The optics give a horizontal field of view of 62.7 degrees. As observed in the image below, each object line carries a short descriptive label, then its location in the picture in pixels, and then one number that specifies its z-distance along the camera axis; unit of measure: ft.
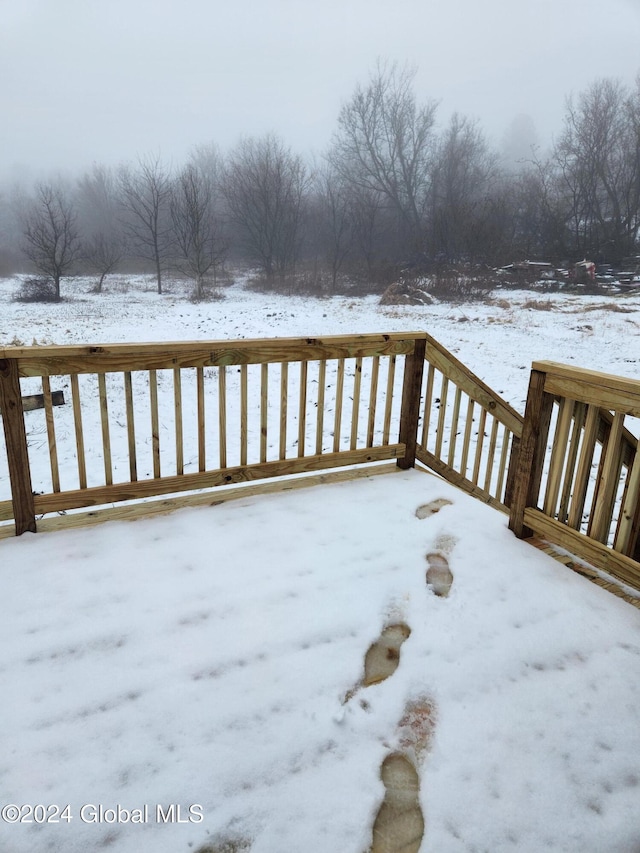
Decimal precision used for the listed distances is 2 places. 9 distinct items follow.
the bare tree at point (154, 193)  91.20
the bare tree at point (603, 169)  86.89
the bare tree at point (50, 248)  73.51
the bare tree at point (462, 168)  108.27
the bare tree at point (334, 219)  90.27
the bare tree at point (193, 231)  80.41
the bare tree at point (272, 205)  102.12
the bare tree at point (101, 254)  91.04
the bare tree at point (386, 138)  111.65
